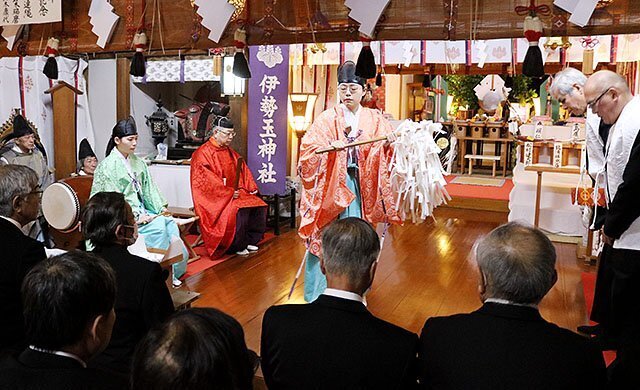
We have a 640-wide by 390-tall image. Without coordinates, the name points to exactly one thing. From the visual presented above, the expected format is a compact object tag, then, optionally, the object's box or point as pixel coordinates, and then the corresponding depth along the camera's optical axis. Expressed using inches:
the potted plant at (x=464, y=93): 601.6
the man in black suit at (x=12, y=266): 89.4
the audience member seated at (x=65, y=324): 52.8
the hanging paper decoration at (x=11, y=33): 168.2
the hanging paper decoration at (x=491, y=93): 599.3
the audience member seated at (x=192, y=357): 40.4
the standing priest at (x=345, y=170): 166.1
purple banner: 259.9
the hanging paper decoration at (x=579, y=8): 108.8
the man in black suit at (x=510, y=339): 58.7
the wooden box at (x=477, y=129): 557.3
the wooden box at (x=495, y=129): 549.3
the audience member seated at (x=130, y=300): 88.7
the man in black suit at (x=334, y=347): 63.8
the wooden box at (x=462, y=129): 563.8
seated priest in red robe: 237.9
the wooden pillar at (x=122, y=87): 282.4
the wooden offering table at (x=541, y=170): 253.0
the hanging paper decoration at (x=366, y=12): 123.7
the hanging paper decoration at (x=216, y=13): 138.7
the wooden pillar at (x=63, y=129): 270.4
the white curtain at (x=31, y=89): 265.6
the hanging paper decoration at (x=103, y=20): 152.3
